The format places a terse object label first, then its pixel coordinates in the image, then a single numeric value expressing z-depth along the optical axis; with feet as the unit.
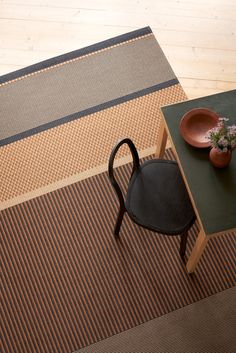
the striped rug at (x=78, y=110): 9.71
